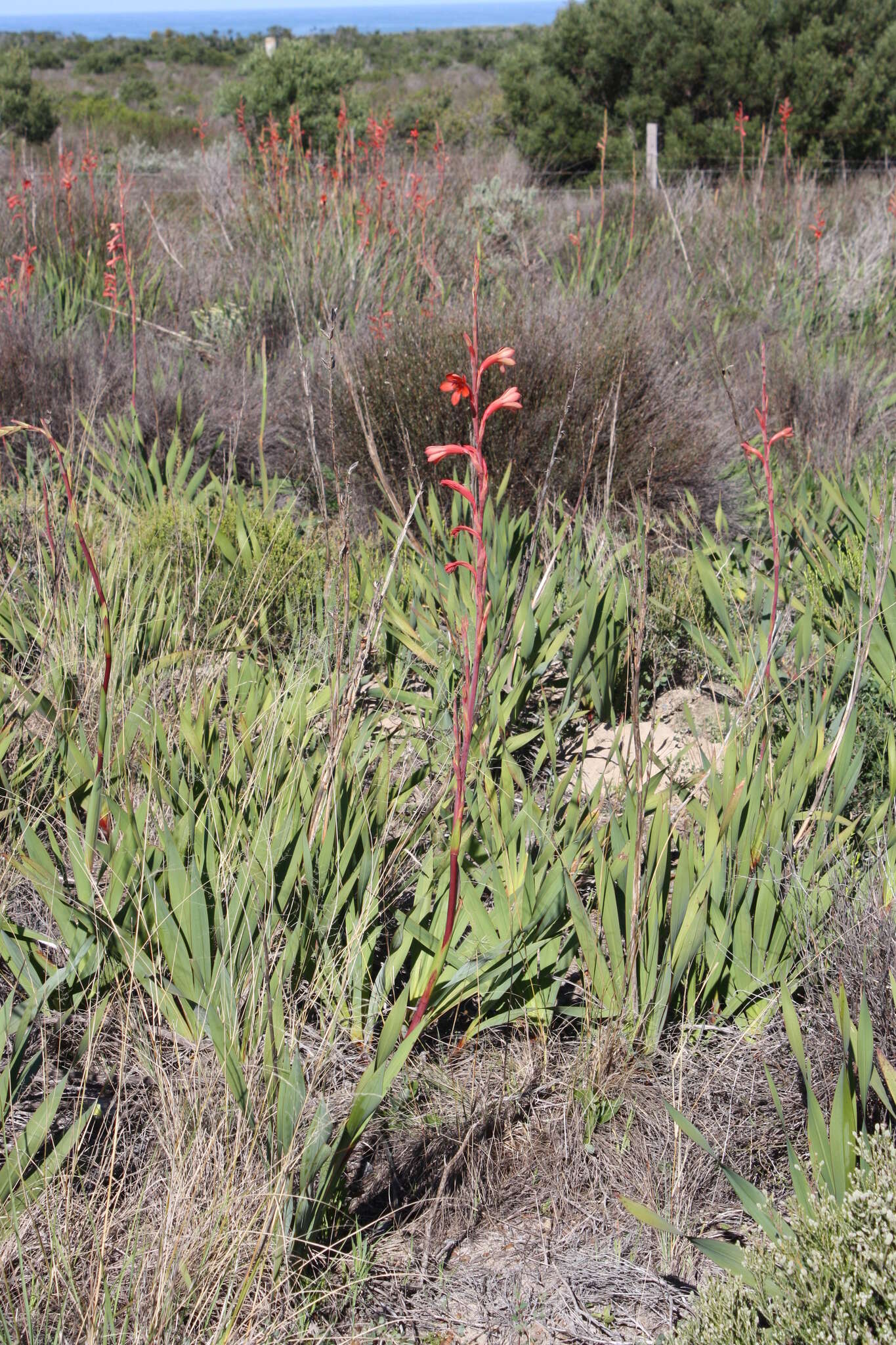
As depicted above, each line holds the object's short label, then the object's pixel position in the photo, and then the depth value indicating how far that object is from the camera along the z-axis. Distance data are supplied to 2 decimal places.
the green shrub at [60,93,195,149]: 17.67
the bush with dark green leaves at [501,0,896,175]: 12.80
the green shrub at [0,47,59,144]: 17.44
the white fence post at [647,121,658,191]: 9.01
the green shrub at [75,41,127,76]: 41.03
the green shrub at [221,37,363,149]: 13.38
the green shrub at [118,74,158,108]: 29.55
